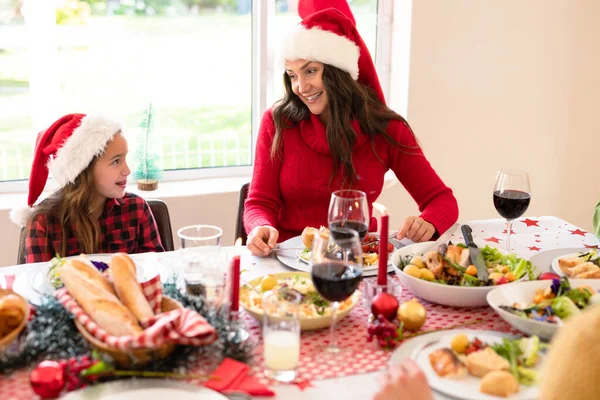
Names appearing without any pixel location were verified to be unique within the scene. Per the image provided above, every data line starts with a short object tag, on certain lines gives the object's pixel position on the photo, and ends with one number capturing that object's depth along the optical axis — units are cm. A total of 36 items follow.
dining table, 112
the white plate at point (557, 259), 154
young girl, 202
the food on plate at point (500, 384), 104
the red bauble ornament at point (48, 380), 104
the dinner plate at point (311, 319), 128
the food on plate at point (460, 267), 143
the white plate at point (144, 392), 104
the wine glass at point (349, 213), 146
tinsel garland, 113
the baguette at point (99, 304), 114
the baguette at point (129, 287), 121
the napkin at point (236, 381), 109
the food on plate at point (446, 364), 111
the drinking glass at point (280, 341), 113
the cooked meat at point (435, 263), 146
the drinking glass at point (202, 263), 133
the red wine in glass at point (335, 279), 118
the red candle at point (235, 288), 129
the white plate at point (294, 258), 158
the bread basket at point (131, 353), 109
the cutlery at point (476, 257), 146
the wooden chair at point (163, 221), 218
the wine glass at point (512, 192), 166
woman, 220
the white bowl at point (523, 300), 120
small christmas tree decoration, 299
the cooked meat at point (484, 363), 110
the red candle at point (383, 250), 131
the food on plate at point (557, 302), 123
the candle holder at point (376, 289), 135
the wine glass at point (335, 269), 118
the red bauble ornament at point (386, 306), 130
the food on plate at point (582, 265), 146
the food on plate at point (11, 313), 116
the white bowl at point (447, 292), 137
